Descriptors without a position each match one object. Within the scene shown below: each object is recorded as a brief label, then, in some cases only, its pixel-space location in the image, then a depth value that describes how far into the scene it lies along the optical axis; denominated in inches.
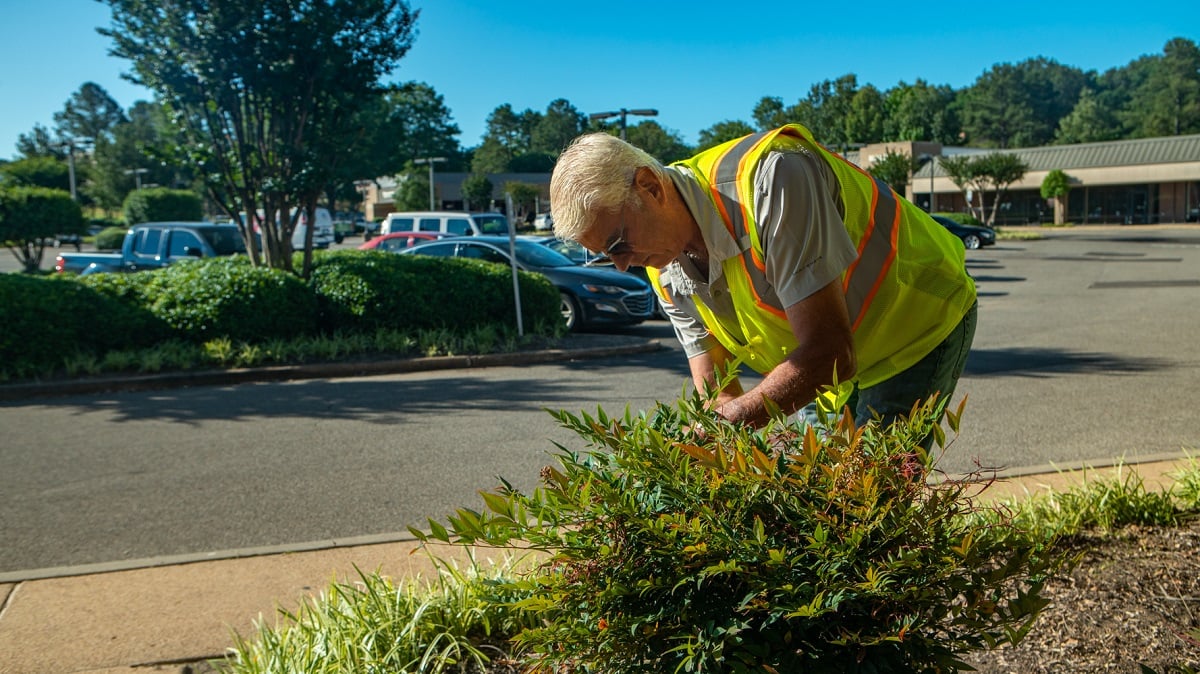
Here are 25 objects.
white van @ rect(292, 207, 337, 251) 1752.5
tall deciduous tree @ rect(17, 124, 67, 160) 5019.7
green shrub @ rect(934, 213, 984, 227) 1605.6
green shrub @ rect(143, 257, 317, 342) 454.0
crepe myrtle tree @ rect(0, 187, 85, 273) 1039.6
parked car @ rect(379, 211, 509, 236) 1029.8
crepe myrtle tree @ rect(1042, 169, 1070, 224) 2224.4
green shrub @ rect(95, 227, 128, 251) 1851.6
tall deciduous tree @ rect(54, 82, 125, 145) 5718.5
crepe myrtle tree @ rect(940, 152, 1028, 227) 2171.5
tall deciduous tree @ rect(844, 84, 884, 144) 2158.2
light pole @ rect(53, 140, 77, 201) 1991.4
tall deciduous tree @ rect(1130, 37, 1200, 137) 3617.1
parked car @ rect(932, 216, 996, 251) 1482.9
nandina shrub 70.3
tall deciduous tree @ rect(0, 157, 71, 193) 2777.1
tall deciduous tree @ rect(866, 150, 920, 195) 1852.9
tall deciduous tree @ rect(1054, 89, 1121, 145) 3932.1
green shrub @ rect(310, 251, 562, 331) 484.1
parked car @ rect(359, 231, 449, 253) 871.7
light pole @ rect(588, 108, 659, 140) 893.6
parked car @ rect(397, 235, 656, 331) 547.5
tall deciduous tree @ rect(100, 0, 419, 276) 489.1
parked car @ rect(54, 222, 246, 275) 711.1
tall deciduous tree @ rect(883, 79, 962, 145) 3777.1
